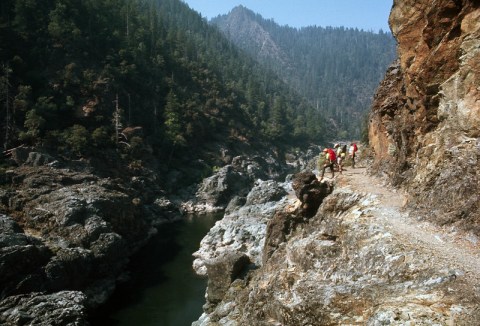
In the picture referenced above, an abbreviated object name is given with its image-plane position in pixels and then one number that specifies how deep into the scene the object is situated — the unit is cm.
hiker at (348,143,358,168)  2804
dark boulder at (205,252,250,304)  2711
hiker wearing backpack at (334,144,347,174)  2644
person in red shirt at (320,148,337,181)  2473
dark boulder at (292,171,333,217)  2450
